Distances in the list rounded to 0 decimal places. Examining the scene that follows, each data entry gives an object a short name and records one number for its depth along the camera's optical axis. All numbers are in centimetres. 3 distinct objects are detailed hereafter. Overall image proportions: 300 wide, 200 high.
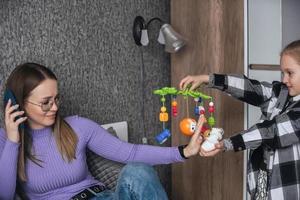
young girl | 142
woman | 138
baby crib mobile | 148
